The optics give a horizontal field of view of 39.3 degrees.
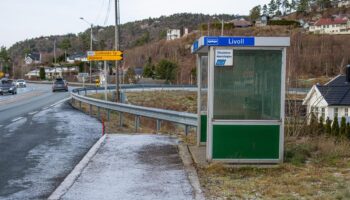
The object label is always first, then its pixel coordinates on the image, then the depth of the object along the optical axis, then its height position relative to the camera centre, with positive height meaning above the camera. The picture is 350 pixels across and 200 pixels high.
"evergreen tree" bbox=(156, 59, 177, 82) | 88.75 +0.23
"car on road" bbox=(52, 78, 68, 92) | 57.06 -1.78
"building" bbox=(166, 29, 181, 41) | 171.93 +13.52
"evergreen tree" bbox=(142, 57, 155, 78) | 99.41 +0.04
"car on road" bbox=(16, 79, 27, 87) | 78.81 -2.01
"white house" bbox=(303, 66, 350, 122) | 43.44 -2.56
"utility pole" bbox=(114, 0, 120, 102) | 30.50 +2.22
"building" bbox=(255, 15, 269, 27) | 160.82 +17.03
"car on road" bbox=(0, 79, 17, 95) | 52.29 -1.87
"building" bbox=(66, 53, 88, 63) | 168.23 +4.82
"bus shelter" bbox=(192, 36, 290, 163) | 8.74 -0.48
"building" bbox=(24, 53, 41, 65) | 183.96 +4.79
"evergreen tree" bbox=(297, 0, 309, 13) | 196.50 +26.43
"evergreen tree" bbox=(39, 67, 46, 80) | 127.44 -0.88
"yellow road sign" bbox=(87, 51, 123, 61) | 28.55 +0.93
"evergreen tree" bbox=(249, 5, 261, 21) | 189.64 +22.51
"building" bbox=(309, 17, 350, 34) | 160.84 +15.69
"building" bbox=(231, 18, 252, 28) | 153.62 +15.70
